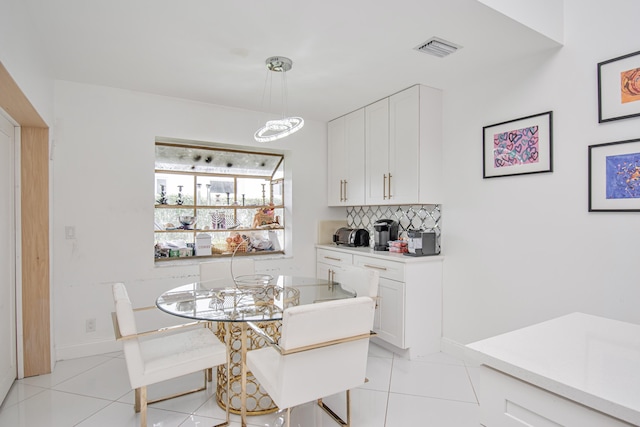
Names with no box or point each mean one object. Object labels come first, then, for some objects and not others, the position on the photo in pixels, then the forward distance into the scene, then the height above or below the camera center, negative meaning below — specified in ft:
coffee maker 11.79 -0.72
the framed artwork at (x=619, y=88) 6.59 +2.49
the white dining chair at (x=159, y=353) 5.94 -2.73
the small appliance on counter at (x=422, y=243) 10.24 -0.89
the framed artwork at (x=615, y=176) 6.61 +0.73
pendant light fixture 7.69 +2.05
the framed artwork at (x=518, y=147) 8.05 +1.67
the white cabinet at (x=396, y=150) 10.27 +2.08
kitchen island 2.75 -1.45
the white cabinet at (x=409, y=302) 9.91 -2.66
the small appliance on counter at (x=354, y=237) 13.03 -0.90
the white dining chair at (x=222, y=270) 9.83 -1.64
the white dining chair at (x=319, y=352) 5.22 -2.27
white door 7.84 -1.14
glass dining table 6.57 -1.89
